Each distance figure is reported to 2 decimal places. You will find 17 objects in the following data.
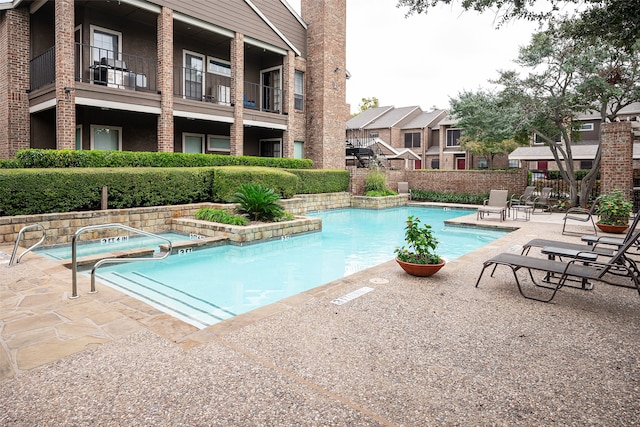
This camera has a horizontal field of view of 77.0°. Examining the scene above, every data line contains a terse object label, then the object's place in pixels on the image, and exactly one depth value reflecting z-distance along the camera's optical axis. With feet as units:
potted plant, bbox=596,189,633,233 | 34.14
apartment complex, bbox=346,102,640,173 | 98.58
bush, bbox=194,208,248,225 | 34.88
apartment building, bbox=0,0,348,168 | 43.42
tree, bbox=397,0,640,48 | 17.49
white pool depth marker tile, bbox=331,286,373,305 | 15.86
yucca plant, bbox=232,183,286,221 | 35.94
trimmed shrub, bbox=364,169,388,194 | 68.33
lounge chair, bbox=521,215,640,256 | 19.13
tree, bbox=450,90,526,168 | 55.06
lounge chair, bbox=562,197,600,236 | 32.95
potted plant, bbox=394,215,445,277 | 19.65
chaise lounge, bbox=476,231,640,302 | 14.85
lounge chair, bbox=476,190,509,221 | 44.98
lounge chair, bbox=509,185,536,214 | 52.92
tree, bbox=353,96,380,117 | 194.29
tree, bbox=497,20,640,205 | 47.62
